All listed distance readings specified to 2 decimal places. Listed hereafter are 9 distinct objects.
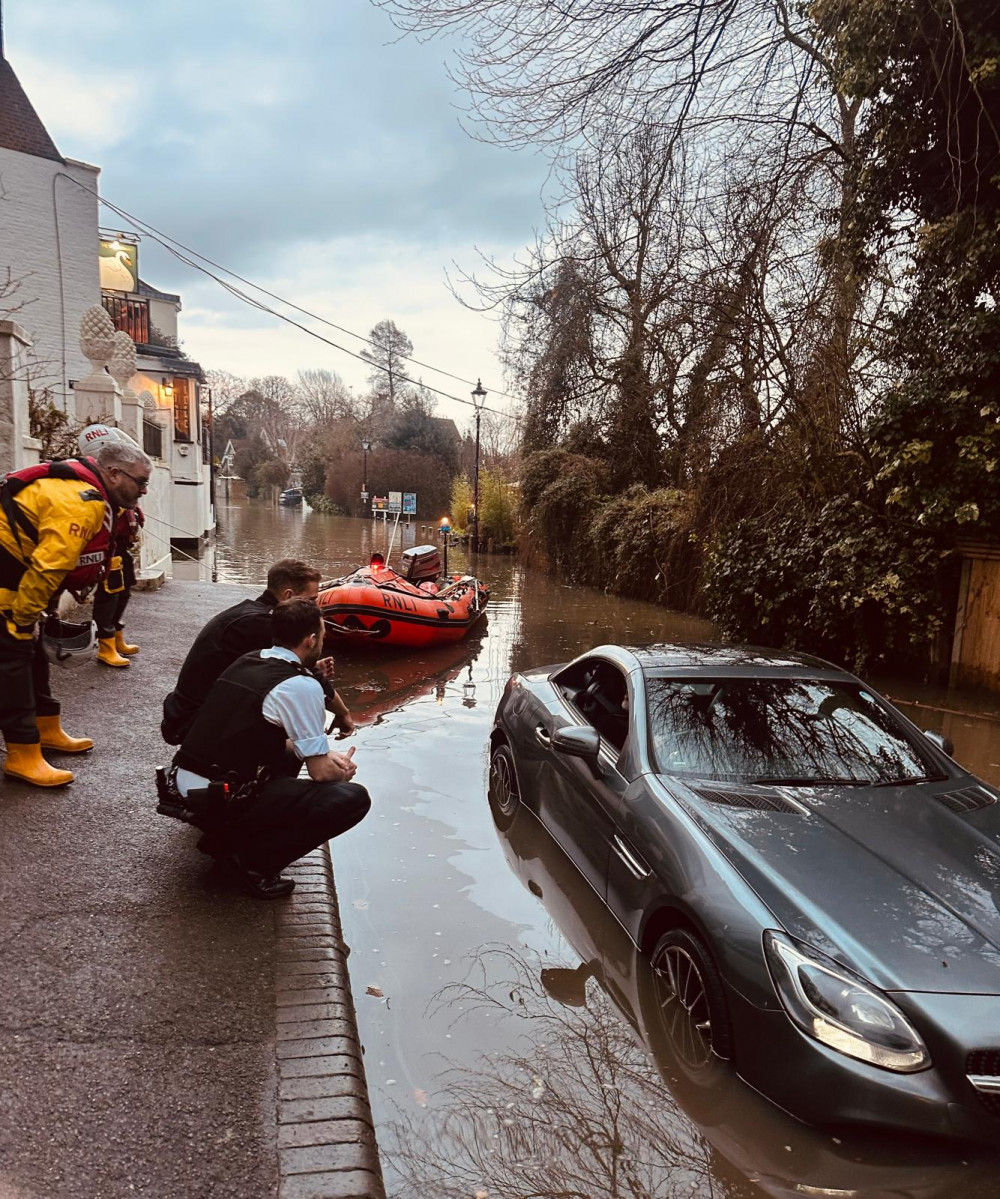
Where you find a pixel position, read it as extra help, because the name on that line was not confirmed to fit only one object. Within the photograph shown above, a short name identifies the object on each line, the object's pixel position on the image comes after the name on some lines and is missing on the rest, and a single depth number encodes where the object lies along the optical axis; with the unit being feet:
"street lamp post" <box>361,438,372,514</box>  185.16
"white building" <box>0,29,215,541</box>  71.05
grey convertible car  8.57
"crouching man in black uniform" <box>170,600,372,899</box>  11.84
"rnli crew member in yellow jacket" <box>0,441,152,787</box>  14.12
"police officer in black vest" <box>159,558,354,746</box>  14.46
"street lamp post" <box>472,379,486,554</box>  105.81
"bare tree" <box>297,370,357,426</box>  301.08
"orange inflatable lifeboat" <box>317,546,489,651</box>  40.68
